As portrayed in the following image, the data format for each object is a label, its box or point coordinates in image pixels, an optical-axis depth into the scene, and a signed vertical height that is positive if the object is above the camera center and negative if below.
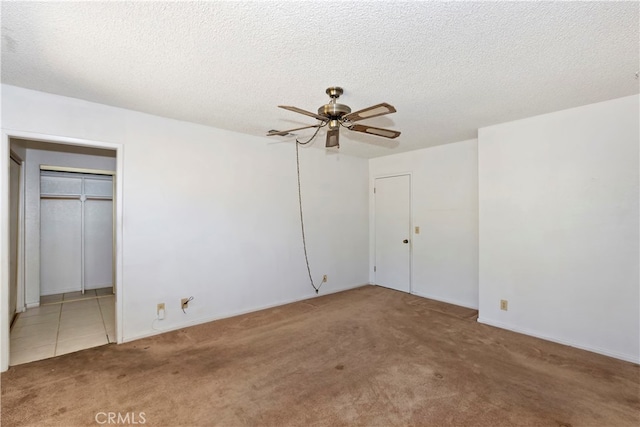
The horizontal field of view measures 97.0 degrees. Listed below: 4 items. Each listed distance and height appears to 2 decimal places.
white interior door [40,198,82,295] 4.58 -0.51
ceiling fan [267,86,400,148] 2.30 +0.80
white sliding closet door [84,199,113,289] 4.97 -0.51
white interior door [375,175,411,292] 5.00 -0.34
